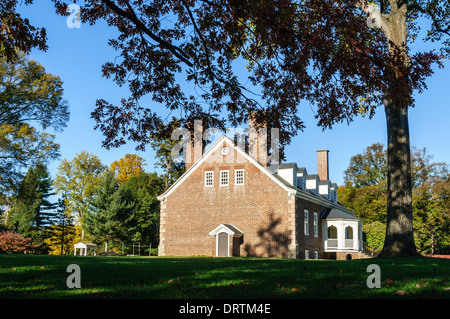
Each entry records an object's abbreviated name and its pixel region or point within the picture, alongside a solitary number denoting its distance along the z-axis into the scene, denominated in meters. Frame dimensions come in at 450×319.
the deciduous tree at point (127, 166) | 61.22
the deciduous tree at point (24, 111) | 31.36
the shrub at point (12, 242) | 42.88
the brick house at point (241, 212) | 32.62
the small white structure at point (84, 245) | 47.25
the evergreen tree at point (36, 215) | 52.56
